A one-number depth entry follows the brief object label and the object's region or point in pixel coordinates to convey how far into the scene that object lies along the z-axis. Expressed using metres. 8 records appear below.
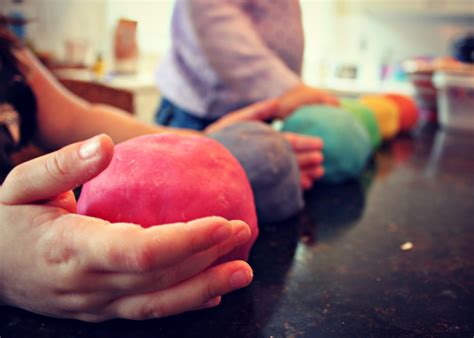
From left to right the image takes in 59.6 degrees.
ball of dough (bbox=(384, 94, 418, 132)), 1.09
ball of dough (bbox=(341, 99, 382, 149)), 0.81
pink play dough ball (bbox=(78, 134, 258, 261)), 0.25
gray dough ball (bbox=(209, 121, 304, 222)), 0.42
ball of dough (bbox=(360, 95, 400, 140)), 0.94
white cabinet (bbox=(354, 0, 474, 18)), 2.73
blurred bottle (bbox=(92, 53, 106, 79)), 0.65
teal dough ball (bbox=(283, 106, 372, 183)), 0.60
